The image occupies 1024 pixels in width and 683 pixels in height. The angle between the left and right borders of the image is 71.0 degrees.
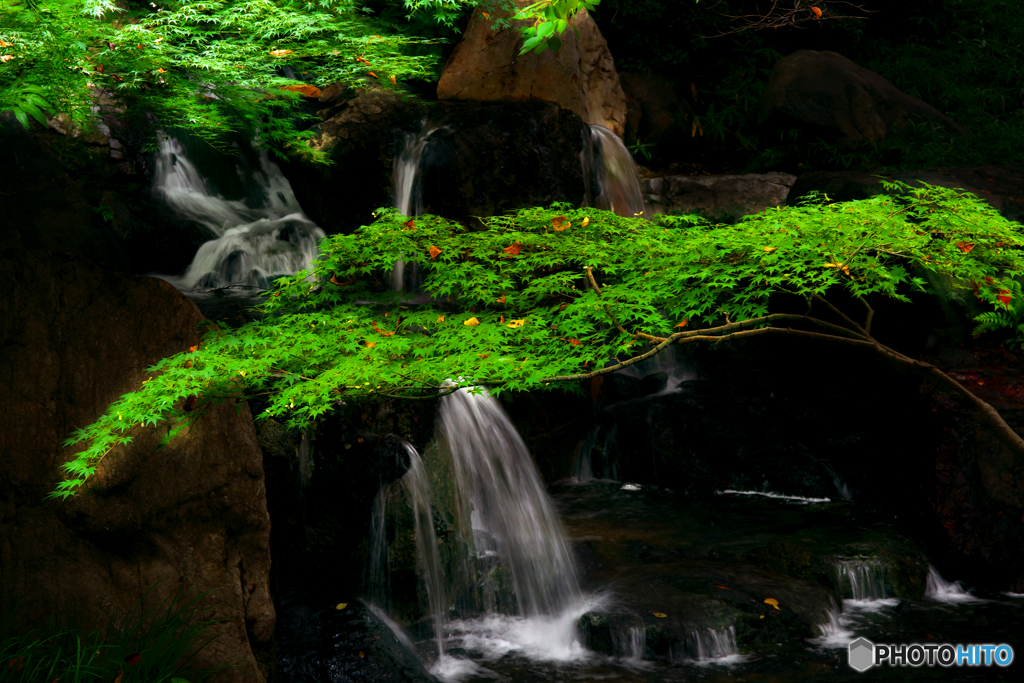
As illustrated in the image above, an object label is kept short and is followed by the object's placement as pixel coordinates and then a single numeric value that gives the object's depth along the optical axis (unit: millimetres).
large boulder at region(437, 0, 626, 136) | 10430
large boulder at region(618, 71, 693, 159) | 13406
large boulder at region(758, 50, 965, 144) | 12078
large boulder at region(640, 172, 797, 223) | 11539
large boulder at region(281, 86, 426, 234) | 9219
